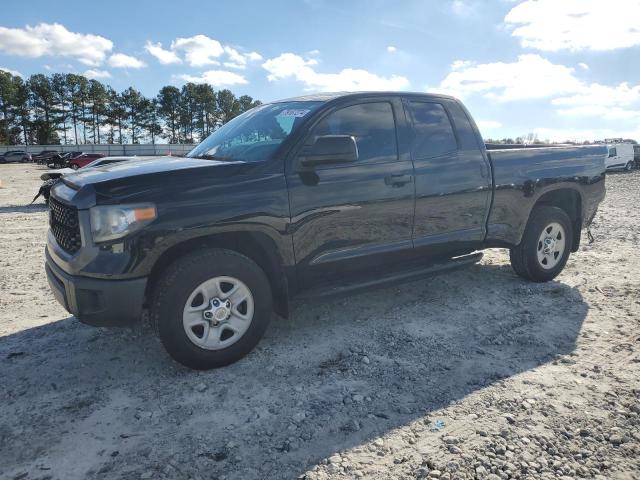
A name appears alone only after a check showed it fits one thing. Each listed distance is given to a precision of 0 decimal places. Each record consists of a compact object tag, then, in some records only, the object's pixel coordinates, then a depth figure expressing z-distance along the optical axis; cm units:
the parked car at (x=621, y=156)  2954
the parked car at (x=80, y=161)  2926
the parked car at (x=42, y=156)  4896
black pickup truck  305
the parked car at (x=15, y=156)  5341
